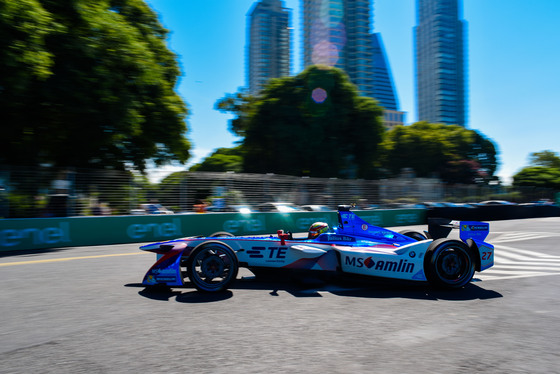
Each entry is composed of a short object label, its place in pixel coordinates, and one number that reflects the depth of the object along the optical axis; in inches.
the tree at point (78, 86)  418.9
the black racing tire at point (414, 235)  298.5
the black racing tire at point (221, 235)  282.1
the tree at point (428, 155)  2342.5
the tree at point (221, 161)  1999.5
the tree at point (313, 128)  1389.0
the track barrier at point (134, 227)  450.3
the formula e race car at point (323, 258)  224.1
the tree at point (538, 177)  2775.6
